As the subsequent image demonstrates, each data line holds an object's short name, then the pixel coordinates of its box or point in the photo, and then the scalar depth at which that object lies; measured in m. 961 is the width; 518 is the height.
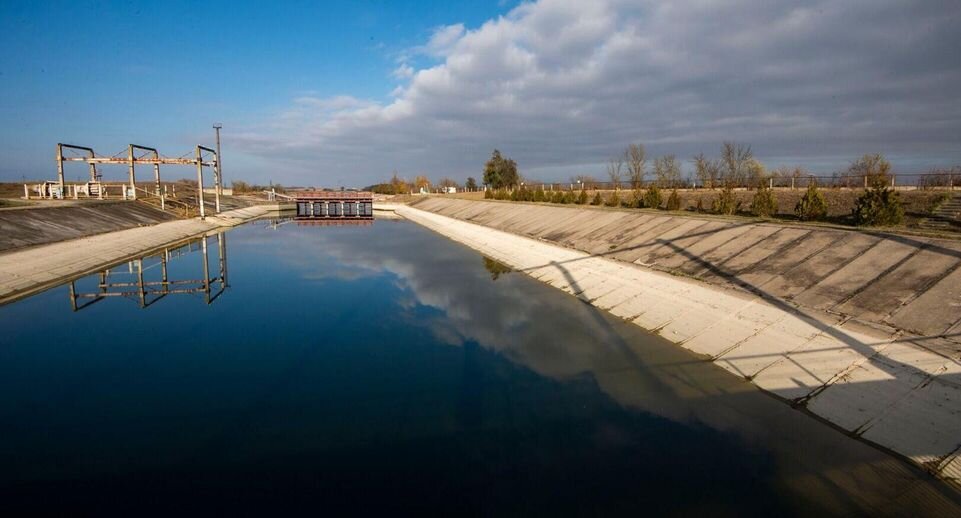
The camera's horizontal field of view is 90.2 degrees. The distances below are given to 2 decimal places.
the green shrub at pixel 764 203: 24.12
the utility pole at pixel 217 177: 53.35
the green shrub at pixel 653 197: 33.50
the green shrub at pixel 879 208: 17.56
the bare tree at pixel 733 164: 56.81
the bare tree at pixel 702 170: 59.38
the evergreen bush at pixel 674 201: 31.31
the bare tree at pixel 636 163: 69.58
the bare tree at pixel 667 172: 64.11
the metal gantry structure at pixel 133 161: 45.72
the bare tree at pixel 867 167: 29.37
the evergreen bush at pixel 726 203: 26.56
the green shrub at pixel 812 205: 21.27
